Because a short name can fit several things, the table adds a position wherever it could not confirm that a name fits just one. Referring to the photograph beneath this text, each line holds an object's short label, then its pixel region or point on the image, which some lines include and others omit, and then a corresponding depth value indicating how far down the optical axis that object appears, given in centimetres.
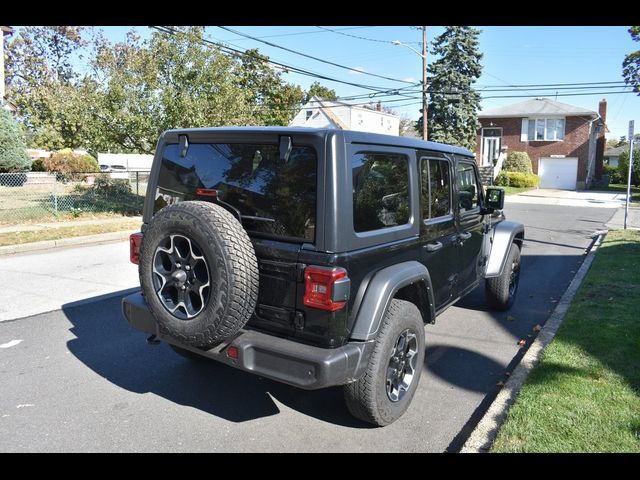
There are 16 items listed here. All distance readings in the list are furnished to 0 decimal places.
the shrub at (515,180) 3422
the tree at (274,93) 4200
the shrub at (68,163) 2288
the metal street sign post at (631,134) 1276
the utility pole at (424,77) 2661
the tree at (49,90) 1439
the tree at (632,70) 2643
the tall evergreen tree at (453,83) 3344
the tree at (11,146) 1839
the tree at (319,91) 6190
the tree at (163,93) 1384
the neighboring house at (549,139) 3728
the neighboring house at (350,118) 4534
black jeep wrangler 294
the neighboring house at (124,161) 3178
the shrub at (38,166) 2493
